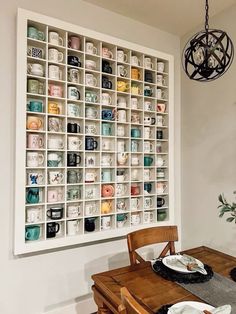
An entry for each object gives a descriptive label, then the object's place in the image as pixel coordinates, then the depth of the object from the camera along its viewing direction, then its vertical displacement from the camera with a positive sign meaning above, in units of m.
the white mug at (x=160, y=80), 2.33 +0.75
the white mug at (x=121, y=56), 2.10 +0.88
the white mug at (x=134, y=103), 2.18 +0.51
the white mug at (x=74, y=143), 1.89 +0.15
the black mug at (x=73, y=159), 1.88 +0.03
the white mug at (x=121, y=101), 2.12 +0.51
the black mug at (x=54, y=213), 1.81 -0.34
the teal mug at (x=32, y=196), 1.74 -0.22
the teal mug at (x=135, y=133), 2.19 +0.26
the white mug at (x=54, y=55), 1.82 +0.76
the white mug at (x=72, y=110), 1.89 +0.39
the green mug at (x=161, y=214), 2.31 -0.45
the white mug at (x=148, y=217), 2.22 -0.46
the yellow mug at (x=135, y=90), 2.17 +0.62
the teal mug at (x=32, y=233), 1.72 -0.46
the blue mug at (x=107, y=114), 2.03 +0.39
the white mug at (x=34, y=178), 1.75 -0.10
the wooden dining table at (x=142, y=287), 1.09 -0.57
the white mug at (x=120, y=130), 2.11 +0.27
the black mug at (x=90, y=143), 1.96 +0.15
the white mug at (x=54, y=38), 1.81 +0.88
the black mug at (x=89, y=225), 1.95 -0.46
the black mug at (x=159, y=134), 2.34 +0.26
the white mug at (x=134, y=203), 2.16 -0.33
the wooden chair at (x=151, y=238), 1.57 -0.48
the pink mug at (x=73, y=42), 1.92 +0.90
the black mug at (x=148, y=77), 2.26 +0.76
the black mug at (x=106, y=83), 2.04 +0.63
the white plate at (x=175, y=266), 1.32 -0.53
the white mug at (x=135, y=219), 2.17 -0.47
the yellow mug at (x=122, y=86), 2.12 +0.63
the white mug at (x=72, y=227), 1.88 -0.46
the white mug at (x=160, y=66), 2.32 +0.87
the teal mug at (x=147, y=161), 2.25 +0.02
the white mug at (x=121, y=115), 2.11 +0.39
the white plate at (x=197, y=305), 1.00 -0.56
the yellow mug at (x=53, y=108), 1.83 +0.39
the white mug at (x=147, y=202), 2.23 -0.34
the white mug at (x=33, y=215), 1.74 -0.34
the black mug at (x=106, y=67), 2.04 +0.76
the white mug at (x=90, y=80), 1.97 +0.64
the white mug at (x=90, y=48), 1.97 +0.88
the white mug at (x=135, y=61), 2.19 +0.87
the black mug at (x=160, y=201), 2.31 -0.34
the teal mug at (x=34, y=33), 1.74 +0.88
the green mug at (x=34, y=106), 1.76 +0.39
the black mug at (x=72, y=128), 1.89 +0.26
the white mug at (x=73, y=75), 1.91 +0.65
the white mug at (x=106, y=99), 2.03 +0.51
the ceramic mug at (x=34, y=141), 1.75 +0.15
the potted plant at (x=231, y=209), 1.34 -0.24
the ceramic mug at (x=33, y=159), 1.75 +0.03
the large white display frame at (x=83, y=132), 1.67 +0.23
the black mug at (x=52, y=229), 1.80 -0.45
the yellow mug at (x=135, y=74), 2.18 +0.75
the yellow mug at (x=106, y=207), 2.02 -0.34
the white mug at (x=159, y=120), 2.33 +0.39
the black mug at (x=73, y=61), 1.90 +0.75
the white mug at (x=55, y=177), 1.82 -0.09
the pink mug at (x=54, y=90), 1.84 +0.52
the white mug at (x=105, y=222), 2.02 -0.46
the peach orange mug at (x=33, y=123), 1.75 +0.28
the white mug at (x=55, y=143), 1.83 +0.15
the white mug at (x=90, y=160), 1.97 +0.03
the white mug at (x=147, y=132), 2.25 +0.27
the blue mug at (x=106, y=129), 2.04 +0.27
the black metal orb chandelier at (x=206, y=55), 1.26 +0.54
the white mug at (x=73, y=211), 1.88 -0.35
